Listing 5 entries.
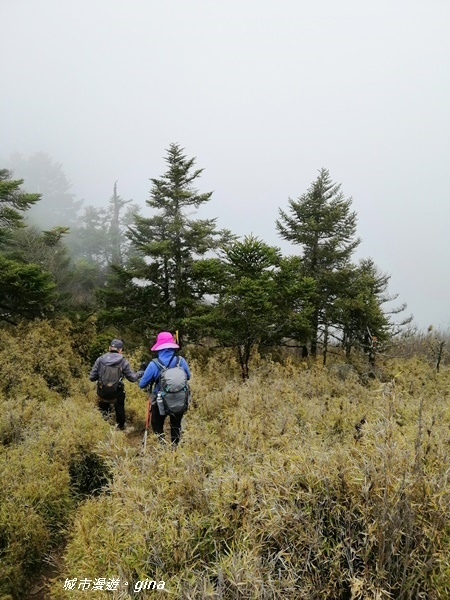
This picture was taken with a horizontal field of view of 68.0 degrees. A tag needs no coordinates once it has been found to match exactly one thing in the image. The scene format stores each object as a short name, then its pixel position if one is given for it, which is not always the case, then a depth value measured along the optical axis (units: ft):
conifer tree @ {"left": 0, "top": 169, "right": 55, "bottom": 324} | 41.42
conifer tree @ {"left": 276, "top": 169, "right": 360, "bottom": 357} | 60.39
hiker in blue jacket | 18.74
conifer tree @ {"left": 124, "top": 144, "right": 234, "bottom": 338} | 54.03
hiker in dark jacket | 23.11
